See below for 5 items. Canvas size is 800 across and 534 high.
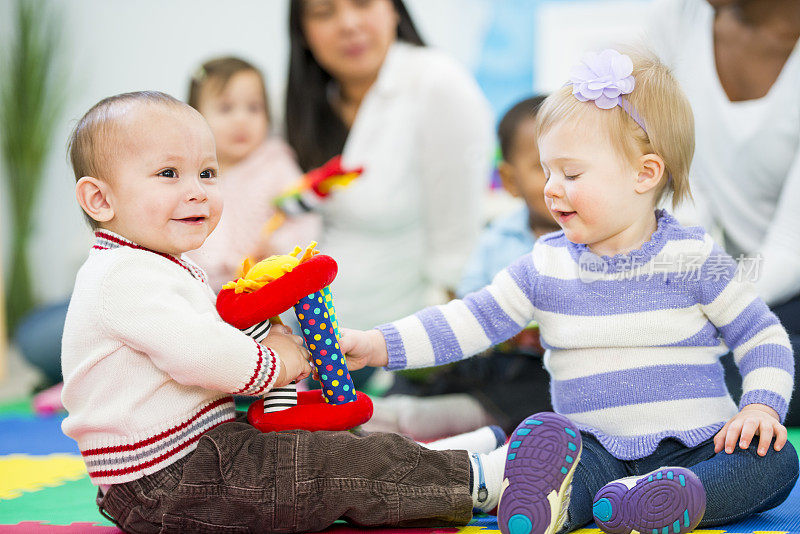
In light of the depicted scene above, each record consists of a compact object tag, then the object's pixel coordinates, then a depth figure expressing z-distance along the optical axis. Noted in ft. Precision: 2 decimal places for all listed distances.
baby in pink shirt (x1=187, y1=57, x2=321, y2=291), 8.87
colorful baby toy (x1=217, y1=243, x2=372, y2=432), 5.68
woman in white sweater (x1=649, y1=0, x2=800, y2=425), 7.57
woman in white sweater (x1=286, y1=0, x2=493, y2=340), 8.85
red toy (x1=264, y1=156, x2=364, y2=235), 8.63
